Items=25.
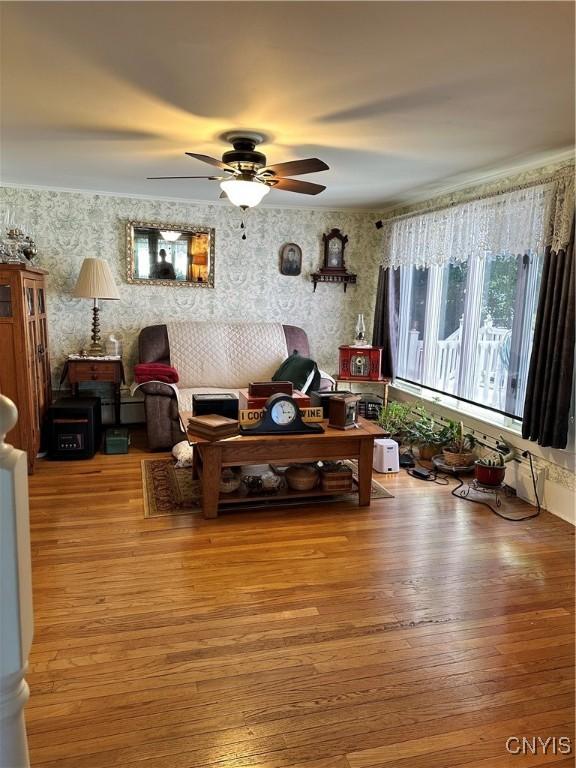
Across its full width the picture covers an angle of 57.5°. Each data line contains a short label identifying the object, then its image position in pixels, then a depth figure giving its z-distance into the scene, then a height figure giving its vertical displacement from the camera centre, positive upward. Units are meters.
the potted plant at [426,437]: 4.51 -1.12
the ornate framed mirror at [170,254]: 5.32 +0.48
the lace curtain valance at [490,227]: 3.41 +0.63
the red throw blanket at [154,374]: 4.68 -0.64
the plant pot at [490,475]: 3.76 -1.19
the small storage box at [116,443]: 4.63 -1.25
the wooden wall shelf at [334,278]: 5.87 +0.30
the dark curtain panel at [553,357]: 3.32 -0.31
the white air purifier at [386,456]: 4.34 -1.24
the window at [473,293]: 3.83 +0.12
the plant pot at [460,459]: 4.27 -1.23
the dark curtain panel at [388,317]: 5.64 -0.12
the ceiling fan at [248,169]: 3.06 +0.78
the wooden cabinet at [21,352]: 3.90 -0.40
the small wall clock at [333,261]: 5.84 +0.48
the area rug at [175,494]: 3.48 -1.34
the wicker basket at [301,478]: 3.60 -1.18
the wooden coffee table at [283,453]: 3.30 -0.96
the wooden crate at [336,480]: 3.60 -1.19
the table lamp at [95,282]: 4.78 +0.16
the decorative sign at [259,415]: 3.44 -0.74
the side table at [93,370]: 4.86 -0.65
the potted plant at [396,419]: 4.89 -1.07
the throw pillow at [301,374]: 4.57 -0.62
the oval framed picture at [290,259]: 5.75 +0.49
